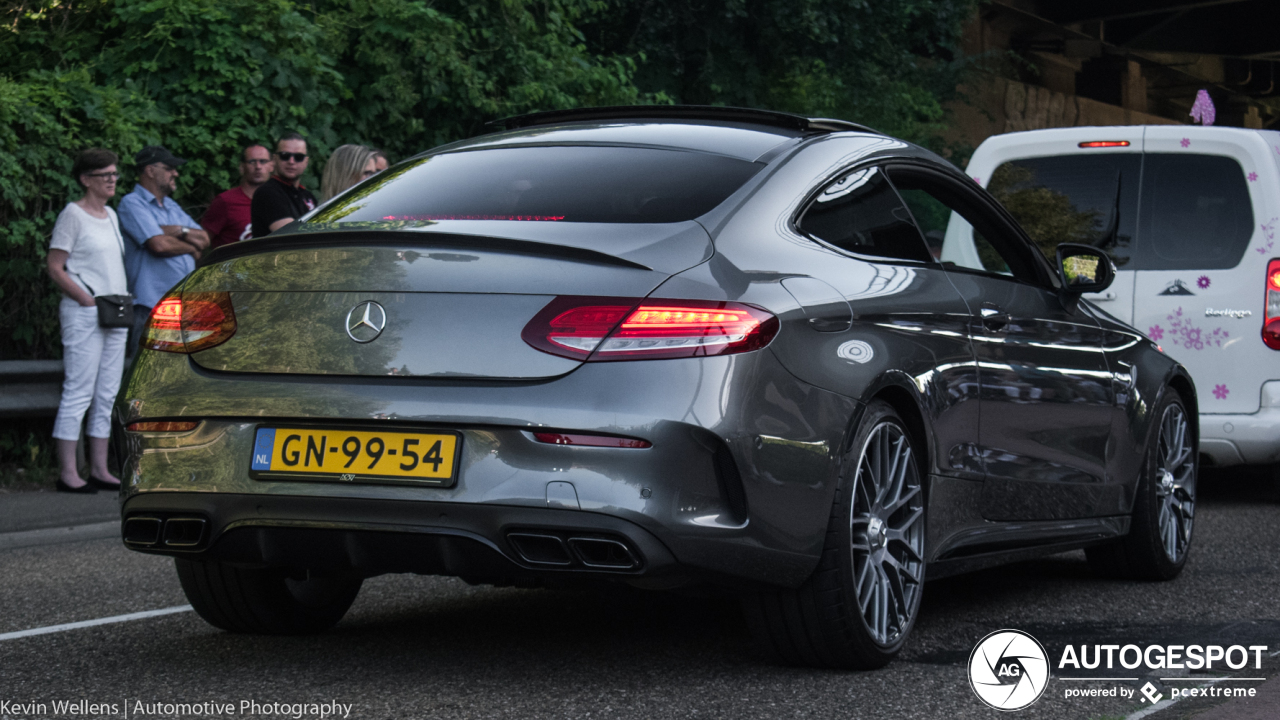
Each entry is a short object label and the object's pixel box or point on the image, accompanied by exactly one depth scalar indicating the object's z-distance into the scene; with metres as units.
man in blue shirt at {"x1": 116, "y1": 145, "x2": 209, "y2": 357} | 9.77
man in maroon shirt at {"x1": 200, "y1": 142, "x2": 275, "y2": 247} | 9.78
